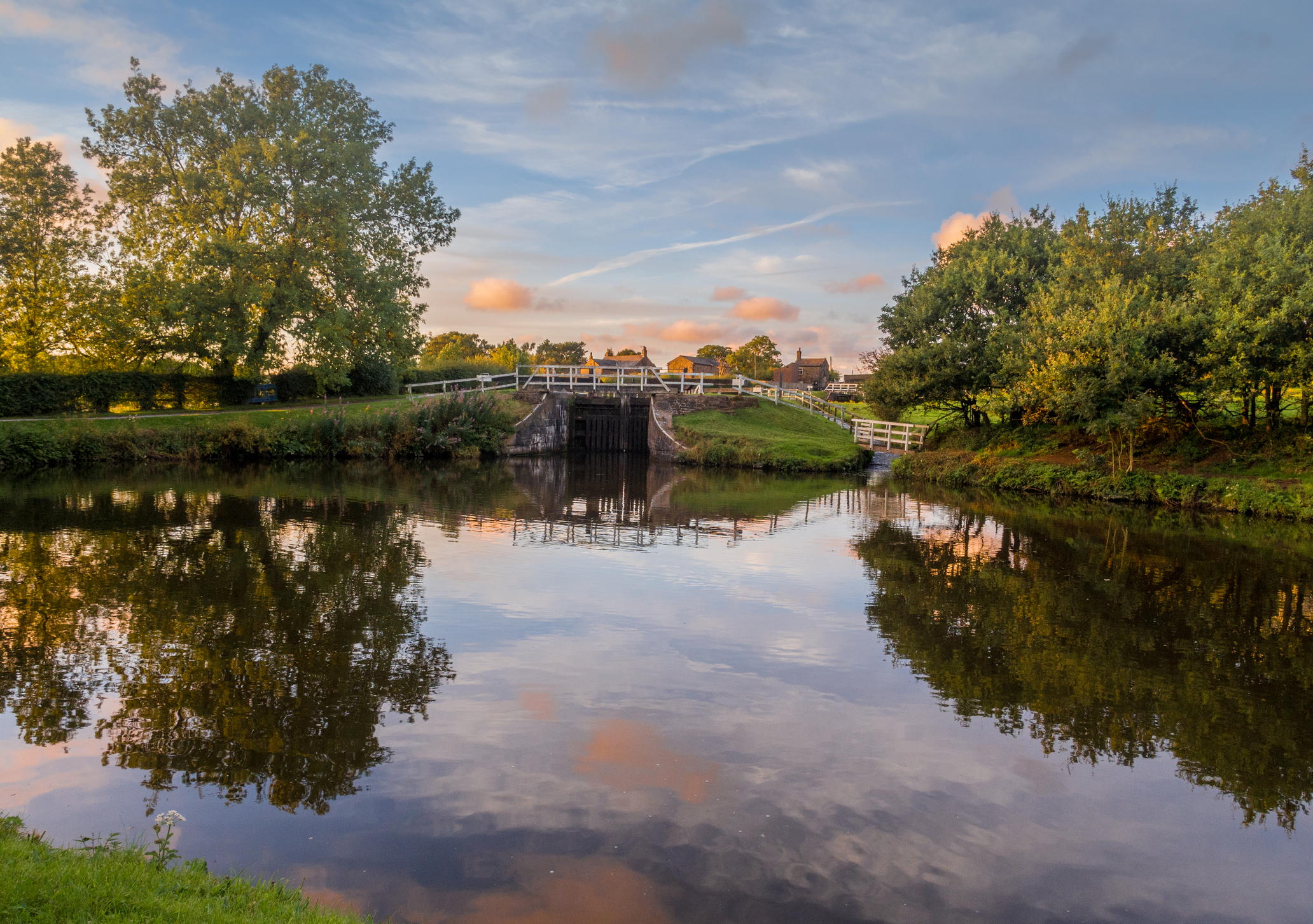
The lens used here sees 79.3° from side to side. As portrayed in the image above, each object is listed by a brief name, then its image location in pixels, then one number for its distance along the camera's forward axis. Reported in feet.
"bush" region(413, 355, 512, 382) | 162.91
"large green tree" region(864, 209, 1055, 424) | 105.40
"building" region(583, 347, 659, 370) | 336.04
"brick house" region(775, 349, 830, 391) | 321.67
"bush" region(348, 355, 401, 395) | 136.98
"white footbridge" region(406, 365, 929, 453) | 133.39
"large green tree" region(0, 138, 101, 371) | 98.53
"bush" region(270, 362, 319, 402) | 122.42
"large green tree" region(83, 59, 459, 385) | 102.27
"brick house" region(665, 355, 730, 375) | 367.70
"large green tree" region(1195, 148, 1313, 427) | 70.33
